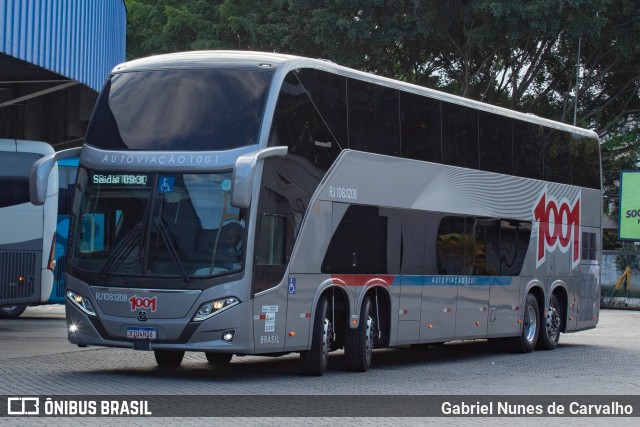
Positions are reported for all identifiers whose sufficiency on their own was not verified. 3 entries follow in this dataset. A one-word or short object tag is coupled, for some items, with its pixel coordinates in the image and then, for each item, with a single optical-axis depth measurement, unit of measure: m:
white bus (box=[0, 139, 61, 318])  23.78
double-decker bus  14.87
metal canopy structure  20.70
